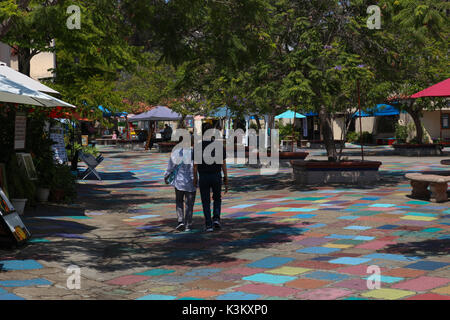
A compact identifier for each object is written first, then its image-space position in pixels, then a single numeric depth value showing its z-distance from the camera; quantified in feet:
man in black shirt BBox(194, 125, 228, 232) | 31.94
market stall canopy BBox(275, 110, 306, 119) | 136.46
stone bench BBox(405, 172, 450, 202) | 40.25
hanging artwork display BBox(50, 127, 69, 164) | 60.13
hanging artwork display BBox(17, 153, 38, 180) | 37.29
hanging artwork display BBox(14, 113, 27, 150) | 37.14
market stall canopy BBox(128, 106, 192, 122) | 126.93
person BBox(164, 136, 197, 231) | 32.63
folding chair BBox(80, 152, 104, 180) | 63.00
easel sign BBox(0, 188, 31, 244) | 25.72
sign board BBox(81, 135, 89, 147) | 115.63
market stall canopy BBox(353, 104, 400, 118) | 138.26
